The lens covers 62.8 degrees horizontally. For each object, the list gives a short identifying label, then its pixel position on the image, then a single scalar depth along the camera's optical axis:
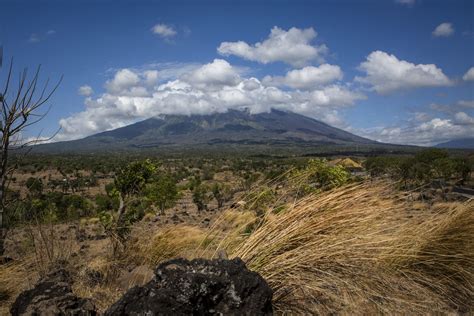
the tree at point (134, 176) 9.27
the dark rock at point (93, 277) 3.85
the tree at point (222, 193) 34.75
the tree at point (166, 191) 25.09
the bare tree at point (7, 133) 5.05
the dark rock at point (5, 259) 4.49
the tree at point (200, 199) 31.09
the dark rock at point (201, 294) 2.11
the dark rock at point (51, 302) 2.42
